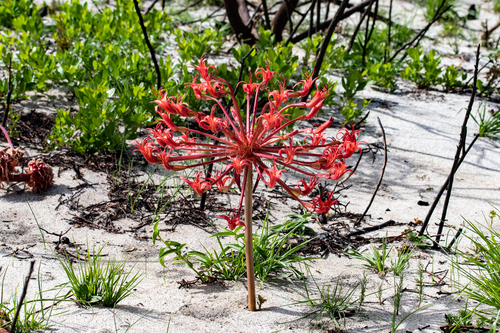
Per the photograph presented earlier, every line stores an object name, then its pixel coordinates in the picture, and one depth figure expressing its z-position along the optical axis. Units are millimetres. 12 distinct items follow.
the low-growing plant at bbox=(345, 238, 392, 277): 5047
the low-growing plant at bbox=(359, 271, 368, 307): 4376
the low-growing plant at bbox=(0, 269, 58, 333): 3619
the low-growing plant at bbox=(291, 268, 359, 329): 4293
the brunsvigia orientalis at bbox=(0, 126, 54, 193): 5840
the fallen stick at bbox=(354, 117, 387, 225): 5905
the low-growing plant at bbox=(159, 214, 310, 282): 4801
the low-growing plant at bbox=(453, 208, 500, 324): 4055
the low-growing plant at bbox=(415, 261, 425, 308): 4445
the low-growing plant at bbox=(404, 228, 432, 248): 5531
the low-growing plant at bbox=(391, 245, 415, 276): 4984
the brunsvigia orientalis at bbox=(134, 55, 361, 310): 3471
